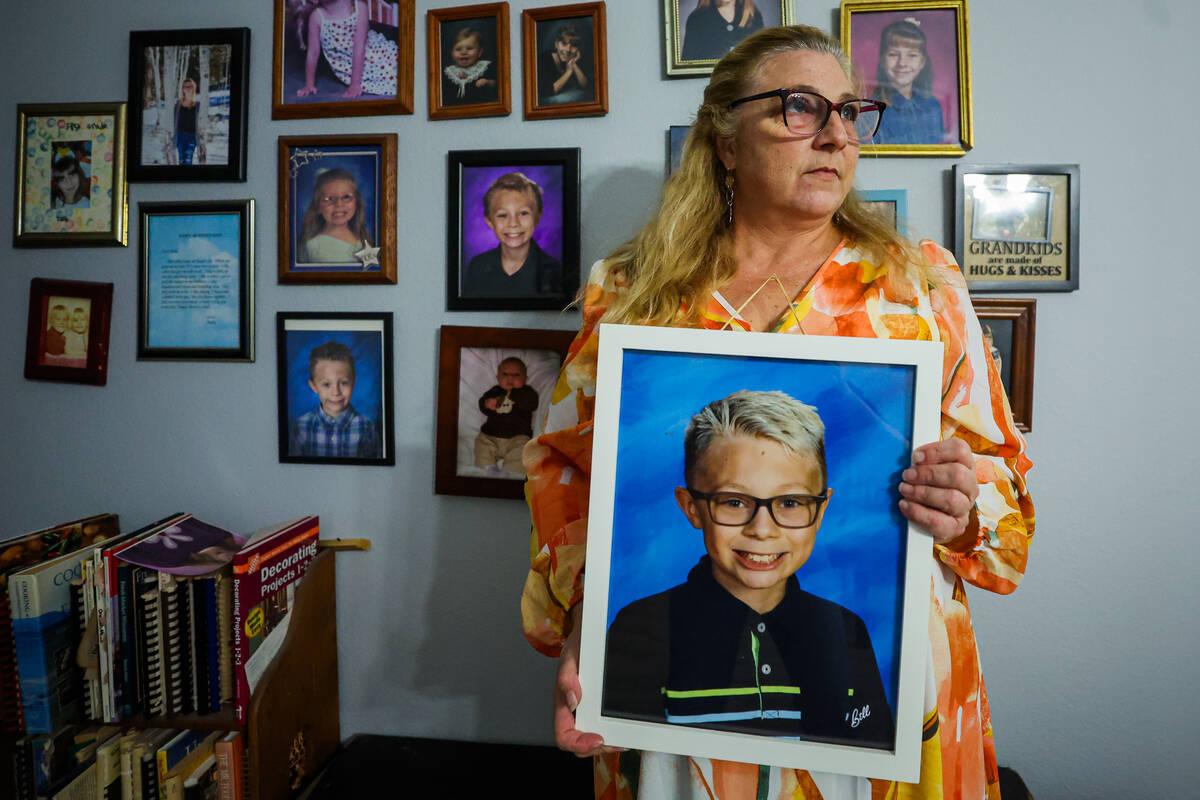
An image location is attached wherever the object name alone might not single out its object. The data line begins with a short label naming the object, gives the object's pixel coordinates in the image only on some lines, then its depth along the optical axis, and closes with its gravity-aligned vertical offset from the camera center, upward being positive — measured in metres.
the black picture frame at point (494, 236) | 1.21 +0.33
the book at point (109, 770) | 1.05 -0.65
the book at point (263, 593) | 1.06 -0.36
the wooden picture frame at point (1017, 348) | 1.14 +0.09
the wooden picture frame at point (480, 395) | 1.23 +0.00
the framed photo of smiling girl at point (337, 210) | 1.26 +0.38
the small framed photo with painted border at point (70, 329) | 1.35 +0.14
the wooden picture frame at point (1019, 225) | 1.14 +0.32
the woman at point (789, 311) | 0.72 +0.10
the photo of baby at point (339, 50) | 1.25 +0.70
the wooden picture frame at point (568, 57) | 1.18 +0.65
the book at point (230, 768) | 1.07 -0.66
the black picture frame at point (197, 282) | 1.31 +0.24
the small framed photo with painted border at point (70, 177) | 1.33 +0.47
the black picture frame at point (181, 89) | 1.28 +0.62
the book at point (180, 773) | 1.03 -0.64
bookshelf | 1.06 -0.58
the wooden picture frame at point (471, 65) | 1.21 +0.66
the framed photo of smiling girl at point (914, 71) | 1.15 +0.61
